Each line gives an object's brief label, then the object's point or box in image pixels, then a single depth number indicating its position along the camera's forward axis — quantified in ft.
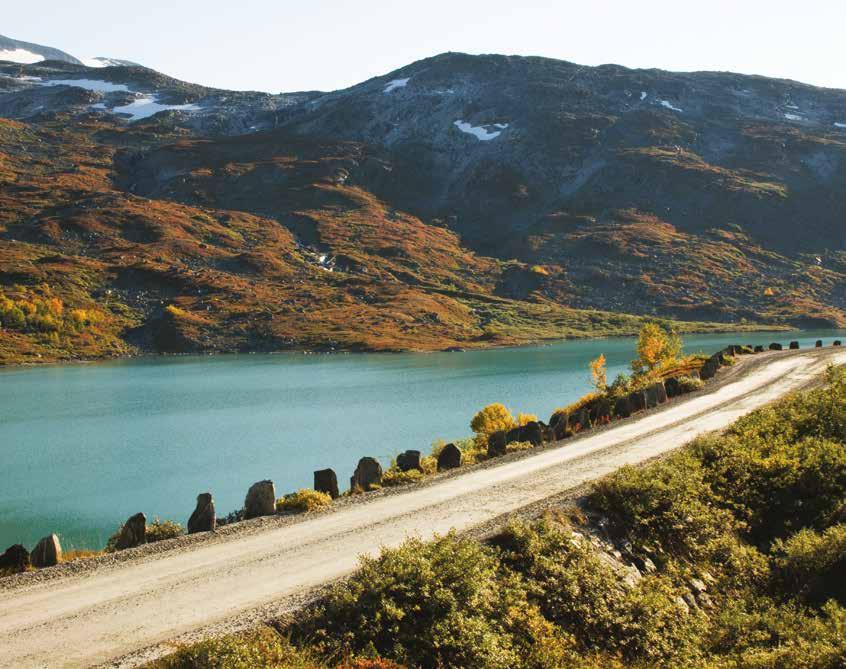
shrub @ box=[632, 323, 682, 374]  236.02
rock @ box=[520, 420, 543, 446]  97.81
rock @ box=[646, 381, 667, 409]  120.47
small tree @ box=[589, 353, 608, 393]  190.37
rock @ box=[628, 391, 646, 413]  118.11
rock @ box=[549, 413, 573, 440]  103.18
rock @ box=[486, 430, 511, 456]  94.48
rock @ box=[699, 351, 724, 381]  150.38
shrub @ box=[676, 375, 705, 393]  133.28
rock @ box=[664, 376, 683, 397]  132.77
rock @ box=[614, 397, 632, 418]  116.67
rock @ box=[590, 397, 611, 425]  116.16
